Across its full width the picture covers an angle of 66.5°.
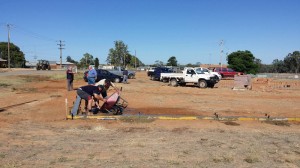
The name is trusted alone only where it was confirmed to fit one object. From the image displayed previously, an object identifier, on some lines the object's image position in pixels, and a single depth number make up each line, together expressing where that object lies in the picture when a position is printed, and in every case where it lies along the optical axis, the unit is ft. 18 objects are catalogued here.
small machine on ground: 25.92
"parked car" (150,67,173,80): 89.87
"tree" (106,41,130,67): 310.16
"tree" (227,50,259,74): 196.25
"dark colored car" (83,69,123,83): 72.84
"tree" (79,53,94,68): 331.01
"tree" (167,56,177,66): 346.35
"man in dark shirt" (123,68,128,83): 73.21
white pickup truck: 67.20
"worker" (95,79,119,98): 26.08
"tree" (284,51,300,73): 296.84
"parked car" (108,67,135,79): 84.05
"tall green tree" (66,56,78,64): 462.47
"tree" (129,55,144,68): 363.17
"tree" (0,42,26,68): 287.99
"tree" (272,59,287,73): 313.91
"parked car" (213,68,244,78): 108.51
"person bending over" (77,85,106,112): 26.04
